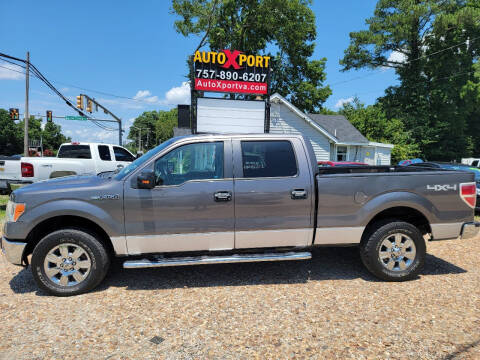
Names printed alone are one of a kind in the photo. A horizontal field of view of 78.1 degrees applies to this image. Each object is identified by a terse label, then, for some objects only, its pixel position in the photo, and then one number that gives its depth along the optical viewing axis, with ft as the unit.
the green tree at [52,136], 313.53
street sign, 87.61
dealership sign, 45.27
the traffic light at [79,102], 74.33
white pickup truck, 26.94
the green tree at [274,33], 93.35
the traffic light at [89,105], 78.69
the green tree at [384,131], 94.94
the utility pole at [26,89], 66.71
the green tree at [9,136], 223.51
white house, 72.13
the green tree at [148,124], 319.94
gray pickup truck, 11.69
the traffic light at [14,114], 80.28
